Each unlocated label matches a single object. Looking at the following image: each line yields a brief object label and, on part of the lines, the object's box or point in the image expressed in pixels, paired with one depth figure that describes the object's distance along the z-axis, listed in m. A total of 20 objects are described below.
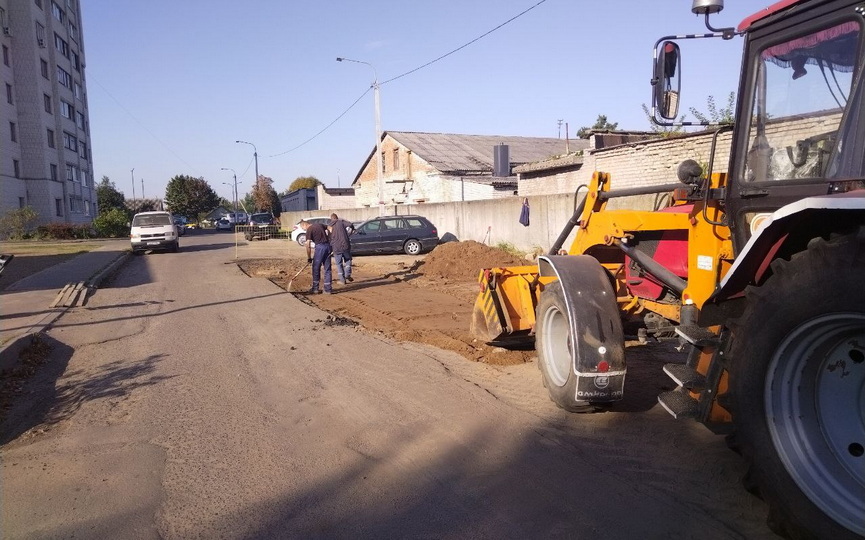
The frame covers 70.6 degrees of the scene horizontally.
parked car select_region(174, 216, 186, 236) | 58.09
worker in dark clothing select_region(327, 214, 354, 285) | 14.91
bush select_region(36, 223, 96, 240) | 39.53
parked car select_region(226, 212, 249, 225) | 63.35
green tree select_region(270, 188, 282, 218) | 69.34
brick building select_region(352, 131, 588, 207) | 36.01
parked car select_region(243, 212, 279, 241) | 37.31
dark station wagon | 23.52
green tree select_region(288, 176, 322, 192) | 96.19
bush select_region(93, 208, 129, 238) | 43.94
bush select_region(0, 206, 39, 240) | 36.91
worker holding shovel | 13.56
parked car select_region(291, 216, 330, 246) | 29.48
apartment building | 42.03
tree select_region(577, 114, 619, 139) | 55.68
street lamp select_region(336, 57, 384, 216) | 27.30
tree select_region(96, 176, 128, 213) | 73.06
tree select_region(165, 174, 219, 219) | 81.62
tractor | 2.81
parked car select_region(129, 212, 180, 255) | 26.91
